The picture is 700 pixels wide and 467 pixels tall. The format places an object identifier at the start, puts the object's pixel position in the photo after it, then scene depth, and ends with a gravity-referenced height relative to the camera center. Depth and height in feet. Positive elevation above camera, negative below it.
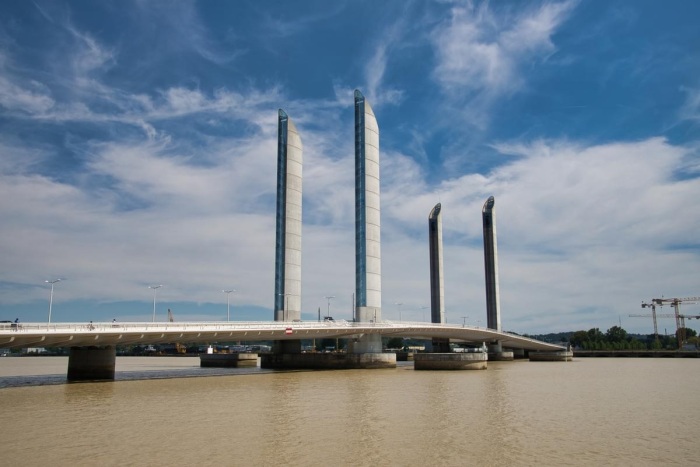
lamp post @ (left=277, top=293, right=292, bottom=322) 282.36 +16.29
